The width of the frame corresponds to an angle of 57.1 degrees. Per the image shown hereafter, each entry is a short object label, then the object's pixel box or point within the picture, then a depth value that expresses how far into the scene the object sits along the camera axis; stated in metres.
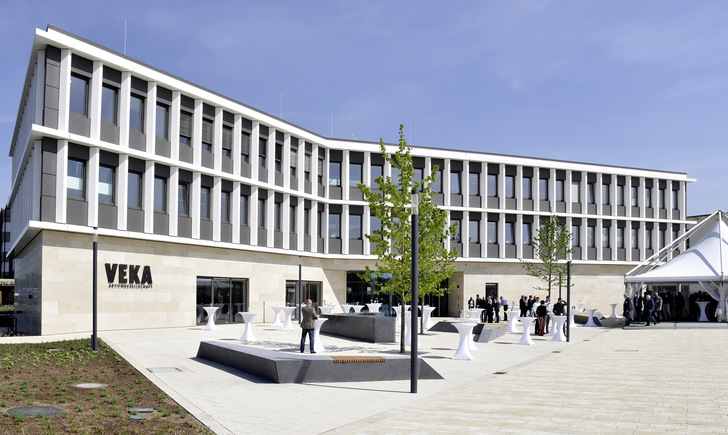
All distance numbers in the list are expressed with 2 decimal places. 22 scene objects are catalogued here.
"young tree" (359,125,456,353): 19.56
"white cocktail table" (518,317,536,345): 23.94
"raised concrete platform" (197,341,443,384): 13.50
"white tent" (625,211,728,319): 35.41
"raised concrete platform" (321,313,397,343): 23.67
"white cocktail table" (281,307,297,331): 28.67
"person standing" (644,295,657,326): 34.56
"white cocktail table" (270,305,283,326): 30.44
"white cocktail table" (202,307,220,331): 27.83
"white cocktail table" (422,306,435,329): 29.41
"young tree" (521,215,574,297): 43.81
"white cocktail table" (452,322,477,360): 18.55
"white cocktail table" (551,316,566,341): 25.89
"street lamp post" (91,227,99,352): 18.47
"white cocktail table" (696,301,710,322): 36.94
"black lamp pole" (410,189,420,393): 12.29
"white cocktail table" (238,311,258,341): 23.27
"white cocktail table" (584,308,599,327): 36.28
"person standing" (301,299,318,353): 18.69
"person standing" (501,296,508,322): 39.79
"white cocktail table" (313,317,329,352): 19.34
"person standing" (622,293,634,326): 35.13
